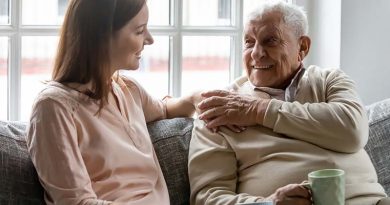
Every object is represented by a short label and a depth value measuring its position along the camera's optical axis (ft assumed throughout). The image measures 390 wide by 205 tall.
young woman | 6.84
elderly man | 7.87
